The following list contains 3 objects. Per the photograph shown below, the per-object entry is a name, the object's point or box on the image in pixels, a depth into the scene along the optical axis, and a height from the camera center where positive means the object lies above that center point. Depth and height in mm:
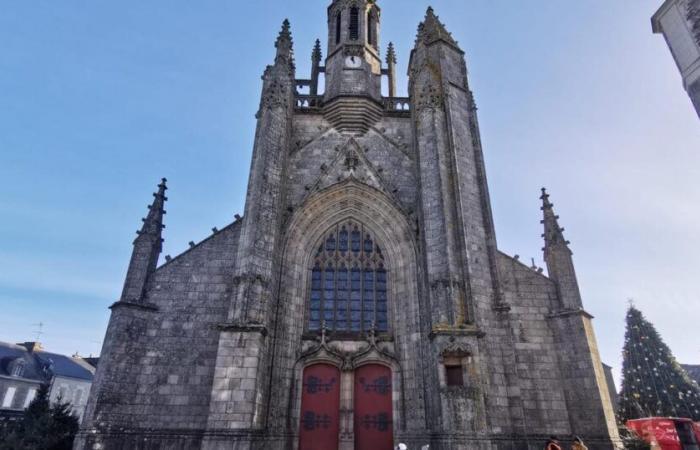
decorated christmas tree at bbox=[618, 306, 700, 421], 17969 +1968
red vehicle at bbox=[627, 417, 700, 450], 14938 -132
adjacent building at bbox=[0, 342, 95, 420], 24948 +3024
